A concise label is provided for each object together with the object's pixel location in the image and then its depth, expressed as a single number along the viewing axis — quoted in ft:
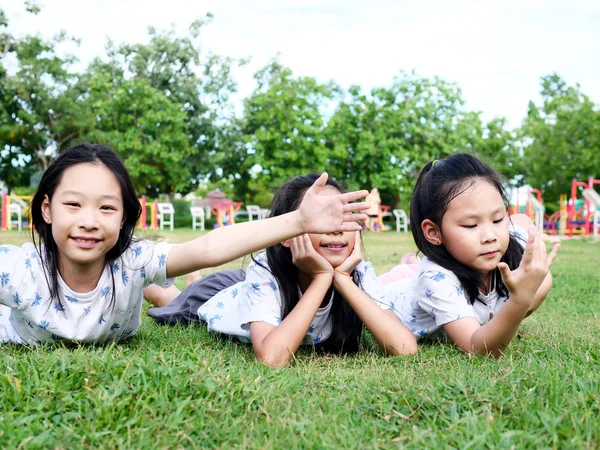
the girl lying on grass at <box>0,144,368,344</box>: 9.01
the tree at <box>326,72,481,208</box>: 101.86
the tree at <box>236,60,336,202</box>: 99.19
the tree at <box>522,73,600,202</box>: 100.60
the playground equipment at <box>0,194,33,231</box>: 64.90
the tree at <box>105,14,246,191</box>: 97.71
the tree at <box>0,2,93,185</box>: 83.46
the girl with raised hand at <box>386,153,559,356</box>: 9.69
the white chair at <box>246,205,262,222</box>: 86.61
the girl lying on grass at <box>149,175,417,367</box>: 9.50
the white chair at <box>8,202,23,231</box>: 63.62
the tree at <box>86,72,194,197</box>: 91.45
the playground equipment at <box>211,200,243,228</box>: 76.07
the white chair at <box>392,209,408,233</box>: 87.96
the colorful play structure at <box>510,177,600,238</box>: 56.13
